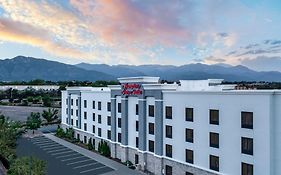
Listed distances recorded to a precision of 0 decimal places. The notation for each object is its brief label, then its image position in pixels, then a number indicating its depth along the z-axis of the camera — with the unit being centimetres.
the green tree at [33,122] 4697
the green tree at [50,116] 5415
